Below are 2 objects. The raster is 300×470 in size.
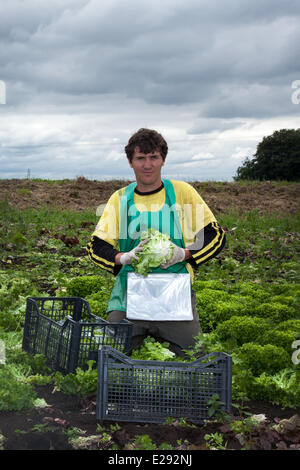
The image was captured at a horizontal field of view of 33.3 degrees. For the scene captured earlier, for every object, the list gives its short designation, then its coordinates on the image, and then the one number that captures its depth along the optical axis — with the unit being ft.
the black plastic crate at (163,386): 11.30
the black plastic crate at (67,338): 12.91
